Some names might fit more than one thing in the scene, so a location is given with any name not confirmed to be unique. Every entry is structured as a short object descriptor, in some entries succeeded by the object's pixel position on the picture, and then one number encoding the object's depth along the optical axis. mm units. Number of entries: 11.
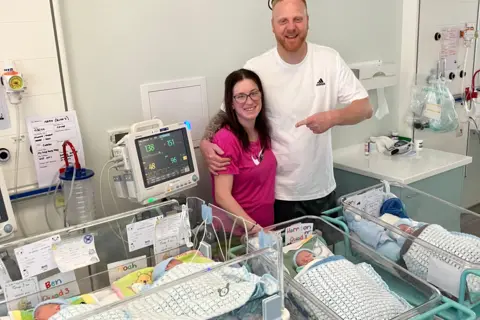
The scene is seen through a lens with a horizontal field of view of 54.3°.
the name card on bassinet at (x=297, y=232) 1757
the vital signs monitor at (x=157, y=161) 1857
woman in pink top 2090
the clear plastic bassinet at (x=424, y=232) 1513
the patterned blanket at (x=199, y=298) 1196
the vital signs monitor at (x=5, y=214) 1710
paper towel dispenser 3031
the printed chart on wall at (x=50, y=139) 1944
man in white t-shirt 2236
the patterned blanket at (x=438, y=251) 1587
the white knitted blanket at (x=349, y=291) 1365
